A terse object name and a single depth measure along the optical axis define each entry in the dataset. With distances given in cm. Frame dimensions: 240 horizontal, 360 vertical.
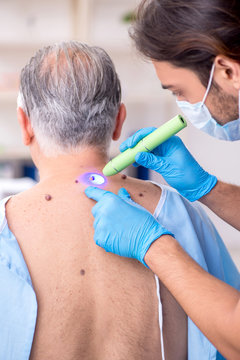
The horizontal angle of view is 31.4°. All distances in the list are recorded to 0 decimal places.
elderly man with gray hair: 104
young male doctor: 96
